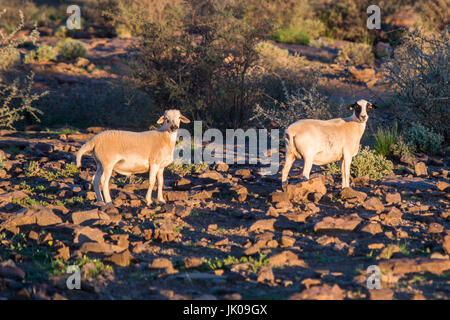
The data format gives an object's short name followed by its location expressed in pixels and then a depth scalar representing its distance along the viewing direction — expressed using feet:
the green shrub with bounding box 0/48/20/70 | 63.05
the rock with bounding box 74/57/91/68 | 77.51
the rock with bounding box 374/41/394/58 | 85.97
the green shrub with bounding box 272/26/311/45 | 94.53
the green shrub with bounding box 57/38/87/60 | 80.18
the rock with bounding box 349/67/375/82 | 72.38
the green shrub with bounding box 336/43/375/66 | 81.35
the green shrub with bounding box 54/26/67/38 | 100.63
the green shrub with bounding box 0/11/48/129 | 49.34
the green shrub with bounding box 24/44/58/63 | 76.64
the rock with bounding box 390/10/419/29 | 96.94
